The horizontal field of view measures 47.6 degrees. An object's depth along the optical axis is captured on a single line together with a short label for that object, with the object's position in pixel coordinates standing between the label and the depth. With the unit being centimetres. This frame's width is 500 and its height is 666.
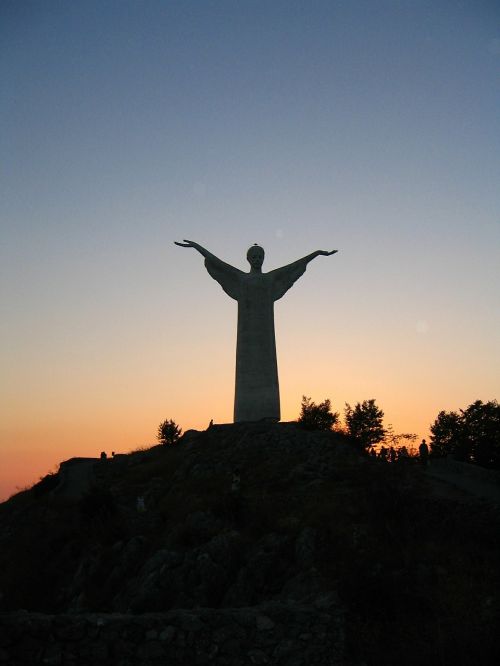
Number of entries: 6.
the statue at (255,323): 3253
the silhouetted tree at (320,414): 3862
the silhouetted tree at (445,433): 4412
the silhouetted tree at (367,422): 4238
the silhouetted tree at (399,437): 4336
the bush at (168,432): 4459
